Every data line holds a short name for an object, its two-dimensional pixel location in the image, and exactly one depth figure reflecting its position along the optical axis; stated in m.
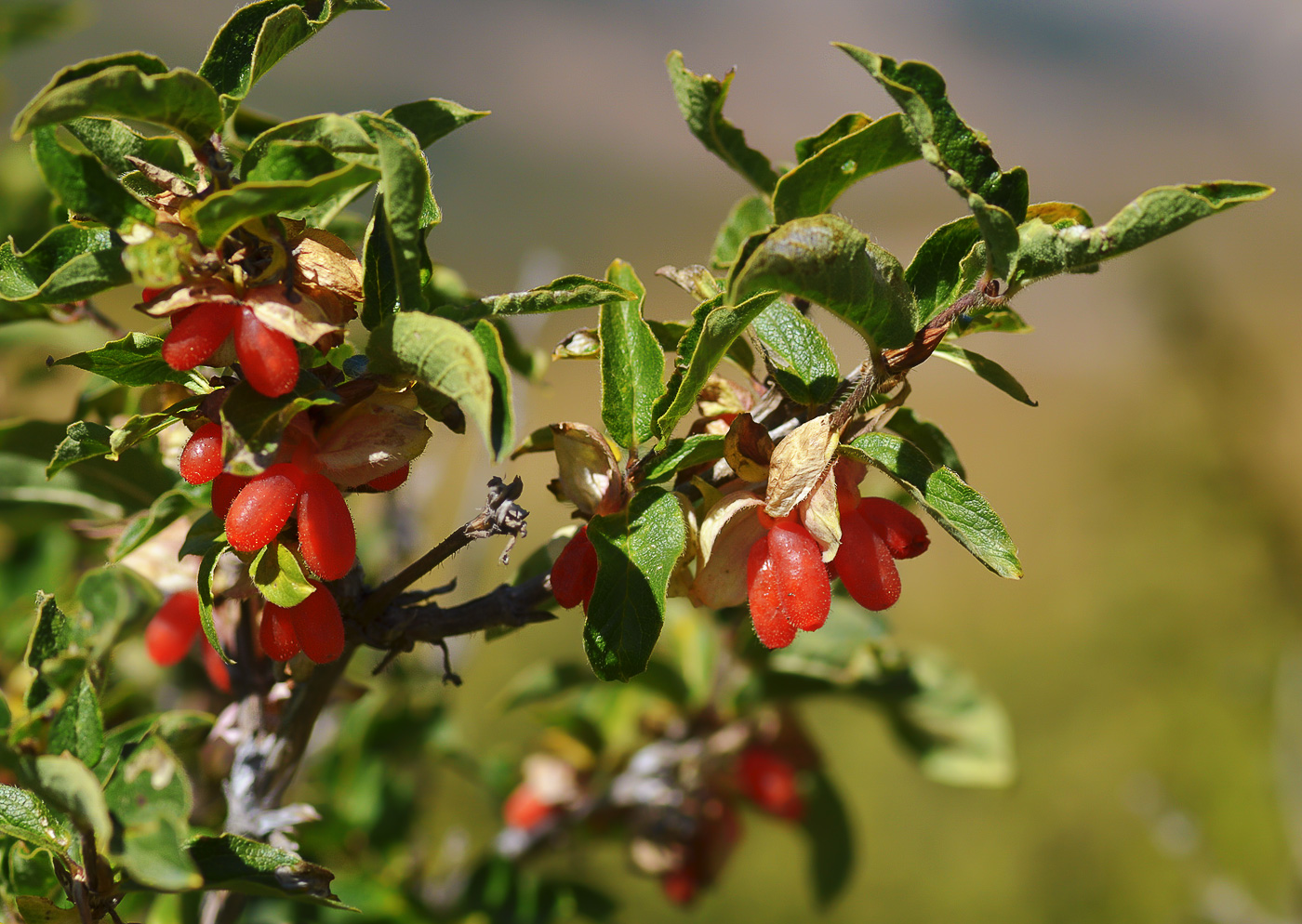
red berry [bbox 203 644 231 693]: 0.58
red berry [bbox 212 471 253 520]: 0.53
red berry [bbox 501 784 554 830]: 0.74
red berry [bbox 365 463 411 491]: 0.53
